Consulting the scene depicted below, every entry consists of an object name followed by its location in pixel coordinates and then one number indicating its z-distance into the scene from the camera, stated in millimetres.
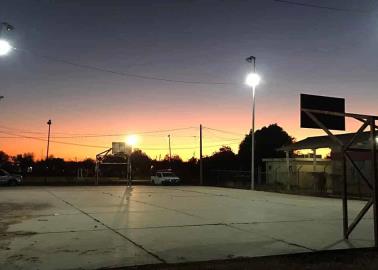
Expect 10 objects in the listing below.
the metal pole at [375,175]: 10453
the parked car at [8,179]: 44406
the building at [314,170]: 33250
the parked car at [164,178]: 51812
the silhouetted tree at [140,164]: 92438
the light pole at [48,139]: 76375
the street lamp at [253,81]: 38219
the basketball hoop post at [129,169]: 43625
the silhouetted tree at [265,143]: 77688
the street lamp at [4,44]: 14828
